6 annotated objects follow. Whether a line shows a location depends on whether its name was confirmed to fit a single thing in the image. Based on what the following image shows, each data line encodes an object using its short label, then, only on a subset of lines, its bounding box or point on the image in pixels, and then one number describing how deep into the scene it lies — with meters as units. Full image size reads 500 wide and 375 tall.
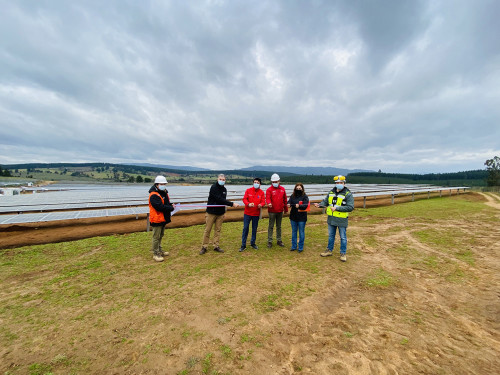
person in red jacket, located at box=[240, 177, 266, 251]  6.82
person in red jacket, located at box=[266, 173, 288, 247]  6.95
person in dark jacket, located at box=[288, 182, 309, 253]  6.67
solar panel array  10.38
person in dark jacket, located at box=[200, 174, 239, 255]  6.64
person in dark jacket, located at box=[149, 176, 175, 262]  5.86
